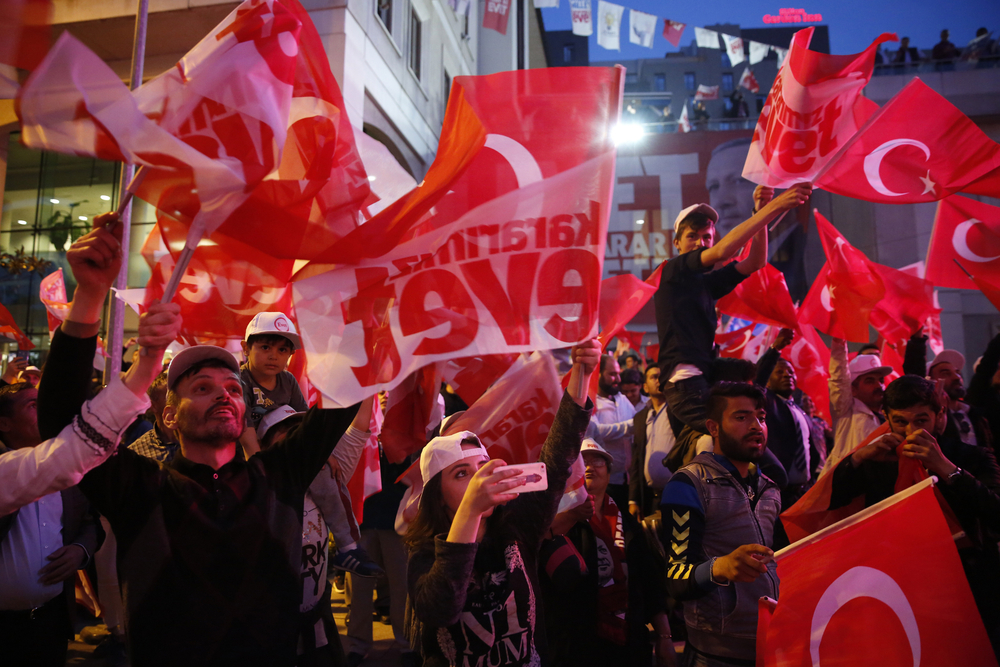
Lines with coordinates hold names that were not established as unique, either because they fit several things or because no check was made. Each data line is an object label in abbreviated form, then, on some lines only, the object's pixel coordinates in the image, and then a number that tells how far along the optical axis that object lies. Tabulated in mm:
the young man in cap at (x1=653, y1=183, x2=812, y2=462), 3721
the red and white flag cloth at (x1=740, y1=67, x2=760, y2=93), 28750
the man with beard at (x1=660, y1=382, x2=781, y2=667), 2799
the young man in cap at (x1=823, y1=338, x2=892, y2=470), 5098
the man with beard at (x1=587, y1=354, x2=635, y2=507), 6366
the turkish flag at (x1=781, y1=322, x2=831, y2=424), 6925
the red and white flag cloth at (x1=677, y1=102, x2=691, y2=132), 24075
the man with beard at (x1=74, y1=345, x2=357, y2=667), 2107
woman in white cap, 2314
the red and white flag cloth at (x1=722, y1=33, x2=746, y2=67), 23984
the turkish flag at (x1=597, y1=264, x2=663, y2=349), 3174
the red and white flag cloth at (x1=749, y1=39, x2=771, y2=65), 24156
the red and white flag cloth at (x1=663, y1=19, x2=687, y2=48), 20375
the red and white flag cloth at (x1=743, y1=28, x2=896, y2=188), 3633
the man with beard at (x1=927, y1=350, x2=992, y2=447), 5238
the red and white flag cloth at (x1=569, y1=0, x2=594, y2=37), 19844
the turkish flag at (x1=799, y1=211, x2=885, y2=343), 5496
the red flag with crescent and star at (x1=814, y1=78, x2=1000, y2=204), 3723
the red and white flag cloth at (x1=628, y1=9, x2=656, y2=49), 20641
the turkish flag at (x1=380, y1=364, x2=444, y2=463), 3285
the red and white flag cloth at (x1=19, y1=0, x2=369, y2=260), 1848
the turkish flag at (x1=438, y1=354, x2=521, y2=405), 3512
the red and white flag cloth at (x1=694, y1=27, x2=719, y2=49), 23547
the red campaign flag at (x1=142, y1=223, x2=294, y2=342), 2883
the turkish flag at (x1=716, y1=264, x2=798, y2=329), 5266
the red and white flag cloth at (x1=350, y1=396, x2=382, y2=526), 4155
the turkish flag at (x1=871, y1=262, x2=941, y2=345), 5867
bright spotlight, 24531
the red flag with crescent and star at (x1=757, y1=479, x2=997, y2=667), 2346
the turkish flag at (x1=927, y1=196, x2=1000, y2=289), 4438
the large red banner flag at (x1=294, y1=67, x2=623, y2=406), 2613
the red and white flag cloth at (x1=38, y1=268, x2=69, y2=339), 7320
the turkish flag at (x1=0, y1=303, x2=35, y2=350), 7128
